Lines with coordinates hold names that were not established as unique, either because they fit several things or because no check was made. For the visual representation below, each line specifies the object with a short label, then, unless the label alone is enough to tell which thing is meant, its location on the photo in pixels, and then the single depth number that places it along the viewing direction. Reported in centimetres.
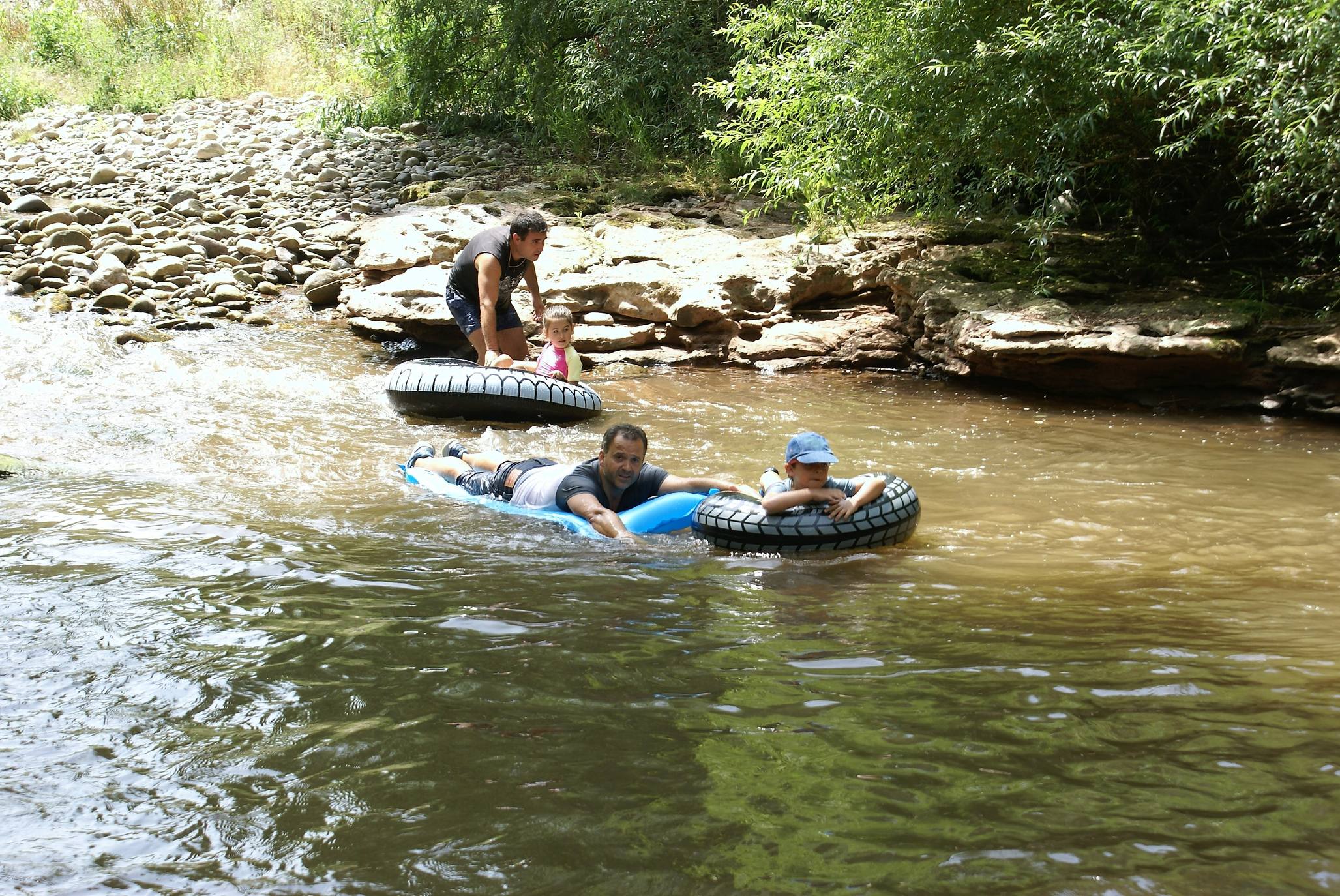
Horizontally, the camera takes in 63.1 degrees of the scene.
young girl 912
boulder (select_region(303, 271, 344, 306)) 1230
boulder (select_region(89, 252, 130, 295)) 1184
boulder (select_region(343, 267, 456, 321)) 1087
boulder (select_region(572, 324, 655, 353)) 1108
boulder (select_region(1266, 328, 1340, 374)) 817
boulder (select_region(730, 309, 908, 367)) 1072
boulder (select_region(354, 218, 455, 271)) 1204
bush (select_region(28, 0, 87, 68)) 2244
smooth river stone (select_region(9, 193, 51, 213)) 1399
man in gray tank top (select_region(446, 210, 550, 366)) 898
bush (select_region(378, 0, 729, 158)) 1502
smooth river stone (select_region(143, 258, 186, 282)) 1229
